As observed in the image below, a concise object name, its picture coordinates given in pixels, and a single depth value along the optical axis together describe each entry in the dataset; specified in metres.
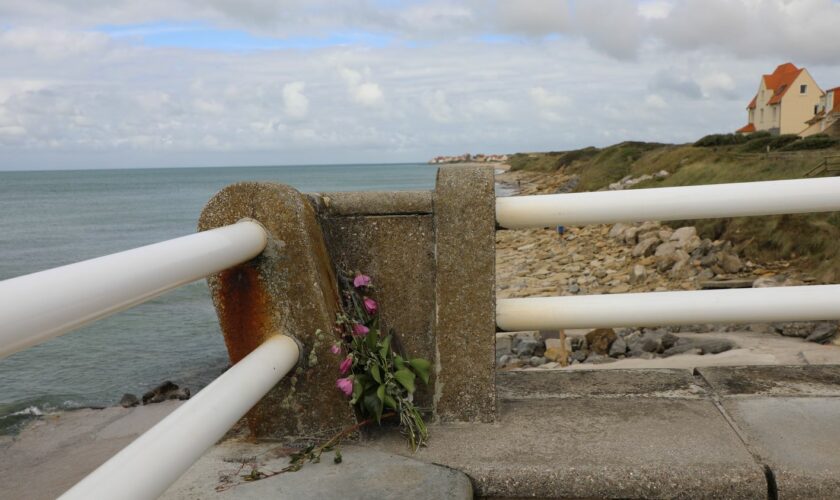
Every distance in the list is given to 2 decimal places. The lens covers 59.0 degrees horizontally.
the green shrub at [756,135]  43.69
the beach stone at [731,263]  13.49
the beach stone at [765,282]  11.46
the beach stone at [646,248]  16.59
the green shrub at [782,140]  36.11
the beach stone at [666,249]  15.46
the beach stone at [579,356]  9.04
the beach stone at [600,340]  9.27
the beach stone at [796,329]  8.09
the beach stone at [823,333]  7.68
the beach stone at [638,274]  14.64
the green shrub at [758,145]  36.00
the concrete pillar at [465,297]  2.67
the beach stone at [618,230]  19.42
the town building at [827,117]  45.51
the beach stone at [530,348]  9.49
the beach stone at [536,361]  9.04
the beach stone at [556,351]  8.86
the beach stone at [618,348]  9.00
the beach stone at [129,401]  9.30
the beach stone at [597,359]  8.68
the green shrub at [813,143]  31.97
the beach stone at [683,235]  15.77
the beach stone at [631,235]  18.36
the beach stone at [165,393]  9.42
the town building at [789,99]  55.19
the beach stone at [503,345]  9.91
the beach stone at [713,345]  7.63
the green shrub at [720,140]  42.69
